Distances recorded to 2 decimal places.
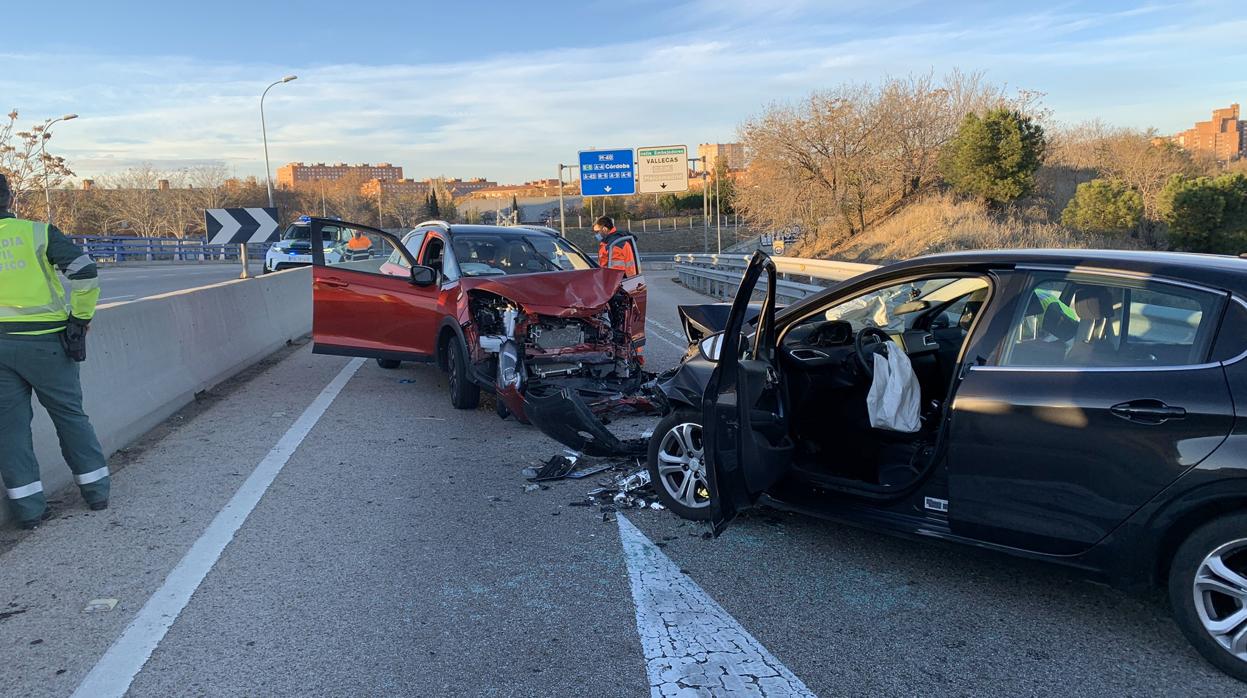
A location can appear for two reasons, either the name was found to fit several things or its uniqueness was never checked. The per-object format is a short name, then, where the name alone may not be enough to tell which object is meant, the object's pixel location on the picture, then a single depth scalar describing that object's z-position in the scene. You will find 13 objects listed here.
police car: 27.64
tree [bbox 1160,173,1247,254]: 30.78
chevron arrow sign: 15.96
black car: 3.04
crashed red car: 7.16
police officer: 4.76
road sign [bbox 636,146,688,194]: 39.88
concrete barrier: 6.16
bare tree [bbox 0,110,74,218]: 31.31
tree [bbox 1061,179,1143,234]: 31.12
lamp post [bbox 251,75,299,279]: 39.69
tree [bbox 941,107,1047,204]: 31.44
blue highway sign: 37.56
